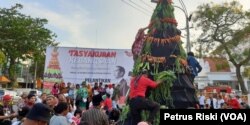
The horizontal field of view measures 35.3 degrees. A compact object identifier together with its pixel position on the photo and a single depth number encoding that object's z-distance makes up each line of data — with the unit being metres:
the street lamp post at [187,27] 23.56
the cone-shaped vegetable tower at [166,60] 9.84
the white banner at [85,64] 20.59
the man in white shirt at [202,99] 19.95
